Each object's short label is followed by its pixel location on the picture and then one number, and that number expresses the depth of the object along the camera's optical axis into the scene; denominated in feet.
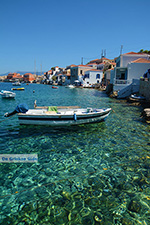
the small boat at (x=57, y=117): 39.55
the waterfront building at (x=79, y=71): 231.89
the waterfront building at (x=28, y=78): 474.08
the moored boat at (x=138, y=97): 80.27
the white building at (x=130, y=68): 104.32
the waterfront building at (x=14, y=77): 512.63
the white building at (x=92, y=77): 219.82
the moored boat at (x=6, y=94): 106.11
